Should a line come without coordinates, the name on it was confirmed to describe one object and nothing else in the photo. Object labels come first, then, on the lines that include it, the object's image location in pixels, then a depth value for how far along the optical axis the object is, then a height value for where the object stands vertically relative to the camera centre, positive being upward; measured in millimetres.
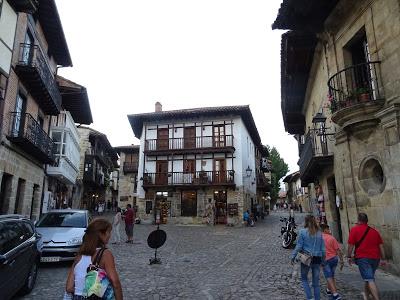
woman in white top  2939 -412
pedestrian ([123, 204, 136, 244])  14922 -414
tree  48844 +6404
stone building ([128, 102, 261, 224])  29469 +4578
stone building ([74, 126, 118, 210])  37344 +5638
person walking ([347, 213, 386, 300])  5559 -621
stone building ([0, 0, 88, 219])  12141 +5059
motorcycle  13156 -838
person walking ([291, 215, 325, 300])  5574 -575
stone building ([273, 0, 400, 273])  7711 +2919
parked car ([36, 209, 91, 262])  8633 -464
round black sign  9438 -666
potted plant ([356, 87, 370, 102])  8375 +2984
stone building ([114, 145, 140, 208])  41406 +4883
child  5855 -792
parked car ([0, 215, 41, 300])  4992 -663
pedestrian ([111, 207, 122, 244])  14505 -448
